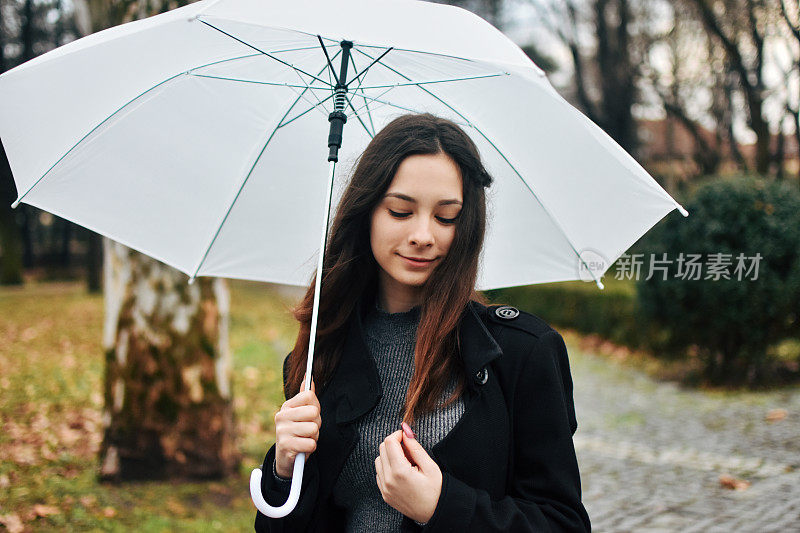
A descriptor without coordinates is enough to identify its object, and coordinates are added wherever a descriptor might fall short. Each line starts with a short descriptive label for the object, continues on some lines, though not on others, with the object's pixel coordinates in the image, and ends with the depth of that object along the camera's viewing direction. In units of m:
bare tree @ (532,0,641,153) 18.19
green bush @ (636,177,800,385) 7.84
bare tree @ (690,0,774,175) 12.31
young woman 1.63
